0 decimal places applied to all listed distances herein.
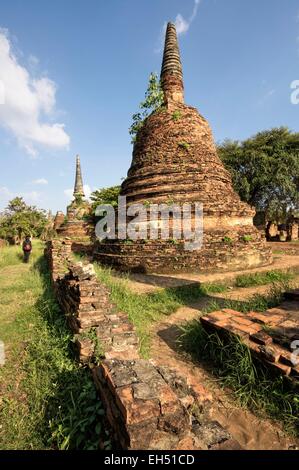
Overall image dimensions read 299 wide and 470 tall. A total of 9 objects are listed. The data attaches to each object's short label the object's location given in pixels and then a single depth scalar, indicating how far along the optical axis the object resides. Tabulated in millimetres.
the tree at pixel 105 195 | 23017
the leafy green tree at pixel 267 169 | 18484
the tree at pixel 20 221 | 24500
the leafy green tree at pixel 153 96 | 10523
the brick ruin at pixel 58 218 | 21925
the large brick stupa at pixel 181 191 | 7867
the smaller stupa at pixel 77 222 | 17656
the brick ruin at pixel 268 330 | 2365
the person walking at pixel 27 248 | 10586
